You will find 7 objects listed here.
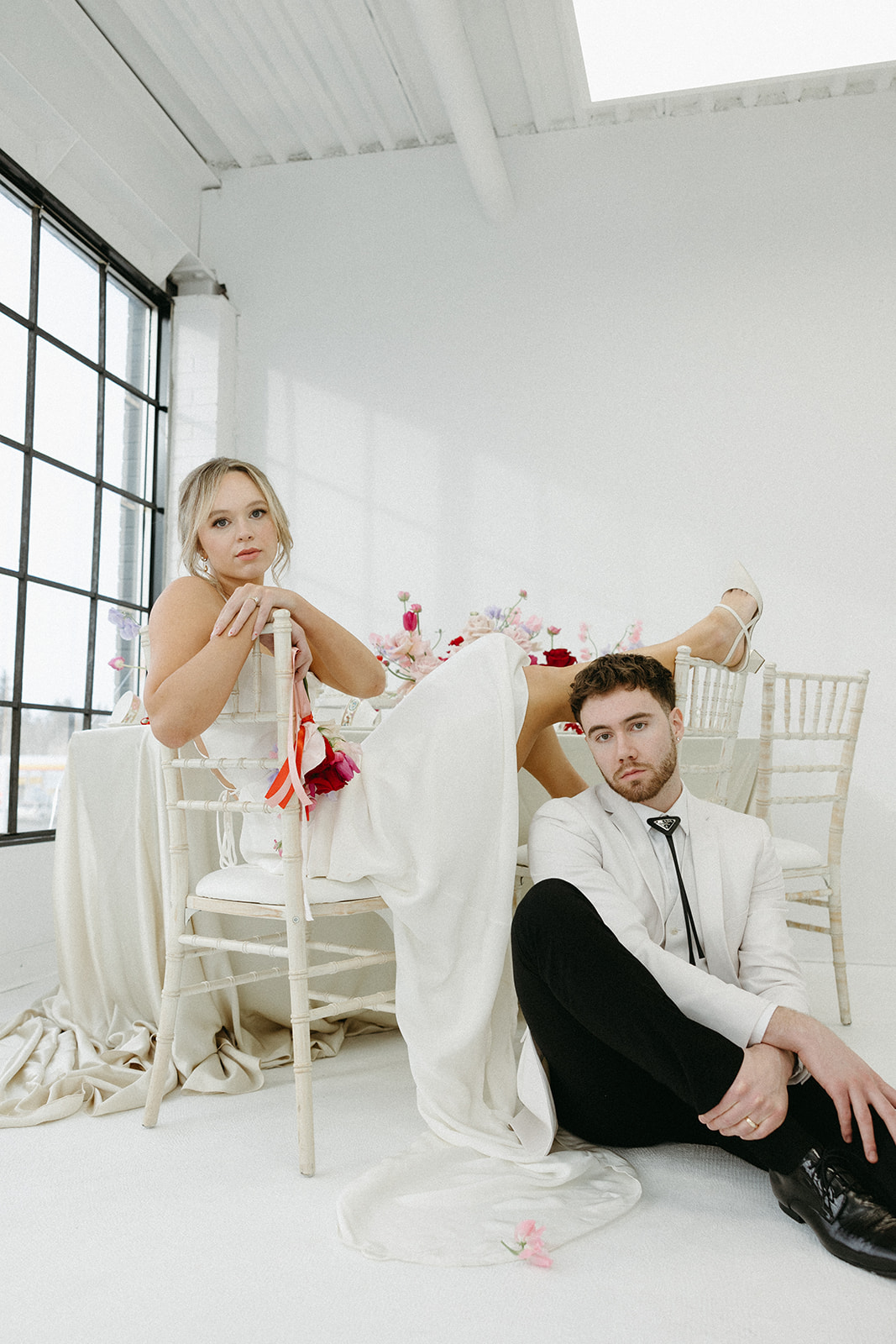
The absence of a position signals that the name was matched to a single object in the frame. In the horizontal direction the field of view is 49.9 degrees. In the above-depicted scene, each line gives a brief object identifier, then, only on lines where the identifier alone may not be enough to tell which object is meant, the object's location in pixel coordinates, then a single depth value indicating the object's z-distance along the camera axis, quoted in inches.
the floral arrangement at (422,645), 102.3
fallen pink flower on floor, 50.4
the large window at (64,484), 136.8
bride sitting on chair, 65.1
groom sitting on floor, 50.3
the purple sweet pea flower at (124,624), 111.7
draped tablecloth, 85.8
